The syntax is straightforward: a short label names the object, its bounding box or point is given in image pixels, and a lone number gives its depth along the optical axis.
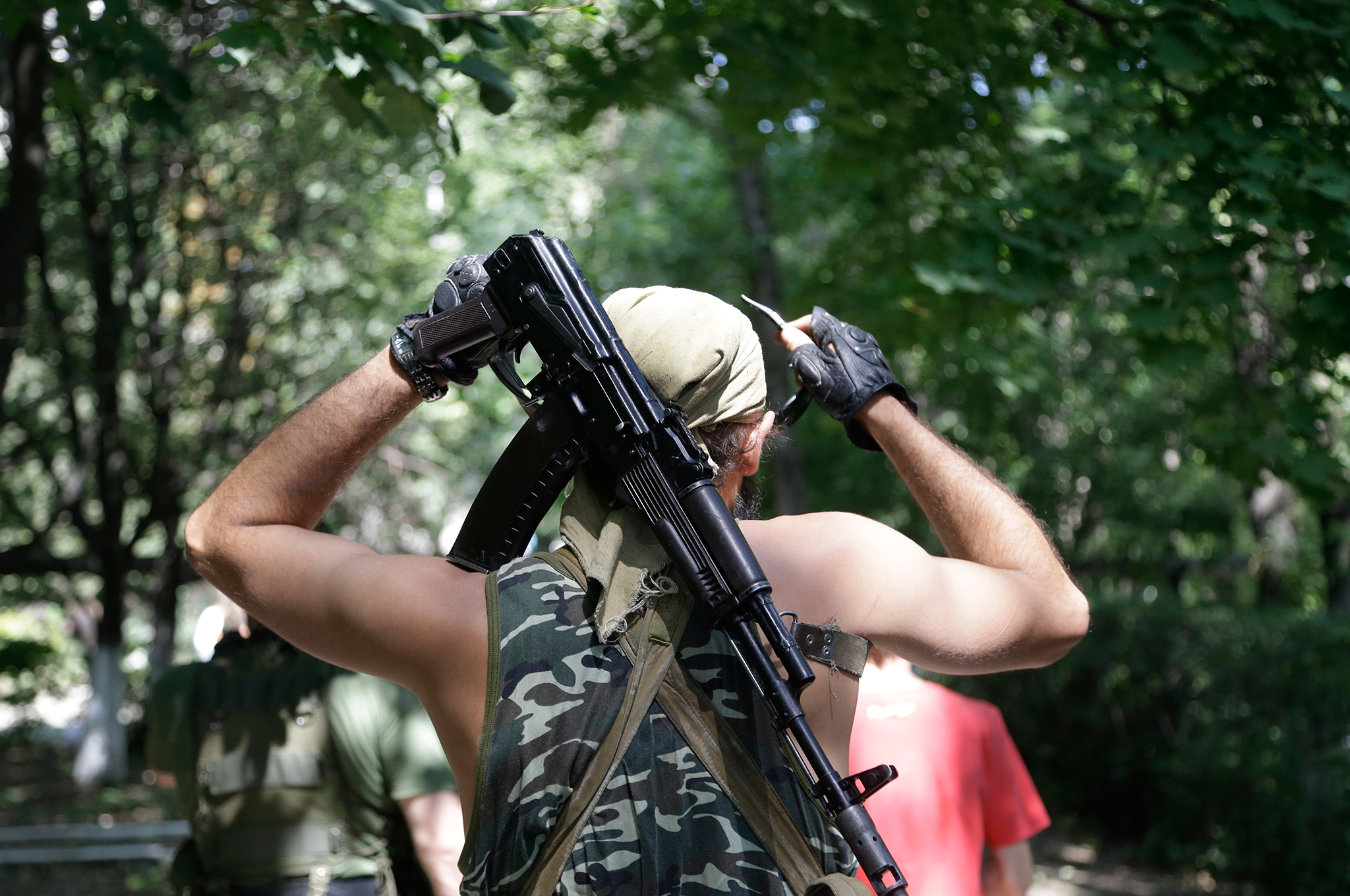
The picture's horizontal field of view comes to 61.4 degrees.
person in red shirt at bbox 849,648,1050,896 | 2.64
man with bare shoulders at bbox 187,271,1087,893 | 1.40
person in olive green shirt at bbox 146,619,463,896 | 2.70
